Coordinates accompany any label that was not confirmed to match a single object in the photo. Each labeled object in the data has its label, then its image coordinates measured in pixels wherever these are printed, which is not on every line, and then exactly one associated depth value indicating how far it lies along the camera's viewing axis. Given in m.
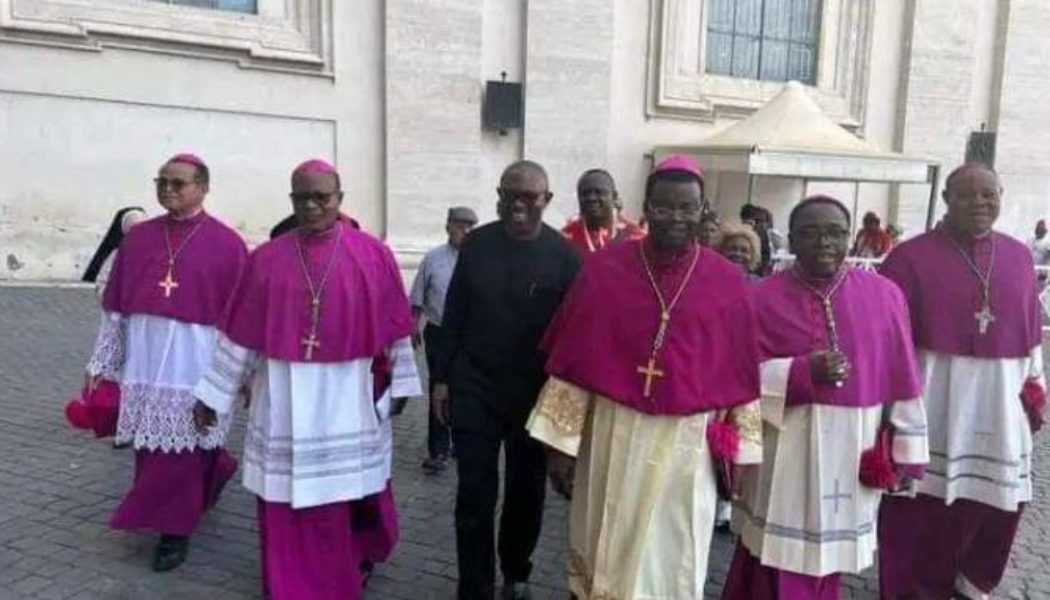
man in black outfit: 3.98
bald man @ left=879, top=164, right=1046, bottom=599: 4.26
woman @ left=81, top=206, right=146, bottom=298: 5.64
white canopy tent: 12.84
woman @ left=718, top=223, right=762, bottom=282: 5.43
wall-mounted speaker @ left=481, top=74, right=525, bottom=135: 14.31
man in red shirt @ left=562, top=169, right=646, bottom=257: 5.30
